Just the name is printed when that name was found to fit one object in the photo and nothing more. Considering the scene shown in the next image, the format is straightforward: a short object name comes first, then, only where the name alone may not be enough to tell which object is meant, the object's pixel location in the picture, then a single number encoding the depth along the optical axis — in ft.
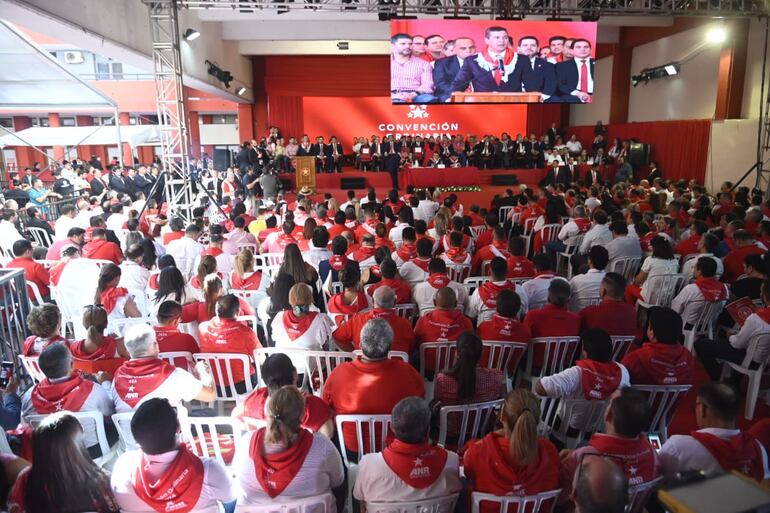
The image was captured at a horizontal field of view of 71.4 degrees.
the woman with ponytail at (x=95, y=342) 10.34
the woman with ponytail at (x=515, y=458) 6.55
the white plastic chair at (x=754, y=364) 11.87
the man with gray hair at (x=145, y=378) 8.93
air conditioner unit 73.67
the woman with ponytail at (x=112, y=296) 13.83
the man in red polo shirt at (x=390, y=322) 11.67
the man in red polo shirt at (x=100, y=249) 18.93
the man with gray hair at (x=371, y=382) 8.76
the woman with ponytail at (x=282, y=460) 6.68
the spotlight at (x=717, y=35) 39.22
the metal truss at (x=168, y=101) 27.96
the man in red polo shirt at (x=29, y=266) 16.84
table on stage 46.98
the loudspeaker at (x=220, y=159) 47.24
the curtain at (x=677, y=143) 41.86
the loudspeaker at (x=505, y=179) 48.70
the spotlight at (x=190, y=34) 32.07
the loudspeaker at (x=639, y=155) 47.29
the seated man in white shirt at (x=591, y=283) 15.06
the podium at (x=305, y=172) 46.01
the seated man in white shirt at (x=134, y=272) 16.33
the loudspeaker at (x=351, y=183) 48.42
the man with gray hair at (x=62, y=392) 8.37
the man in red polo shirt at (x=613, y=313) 12.54
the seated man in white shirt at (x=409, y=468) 6.68
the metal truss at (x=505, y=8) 30.55
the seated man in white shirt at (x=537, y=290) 14.94
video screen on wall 35.12
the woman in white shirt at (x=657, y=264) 16.47
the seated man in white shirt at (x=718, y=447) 7.07
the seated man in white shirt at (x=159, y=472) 6.31
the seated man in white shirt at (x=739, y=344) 11.84
